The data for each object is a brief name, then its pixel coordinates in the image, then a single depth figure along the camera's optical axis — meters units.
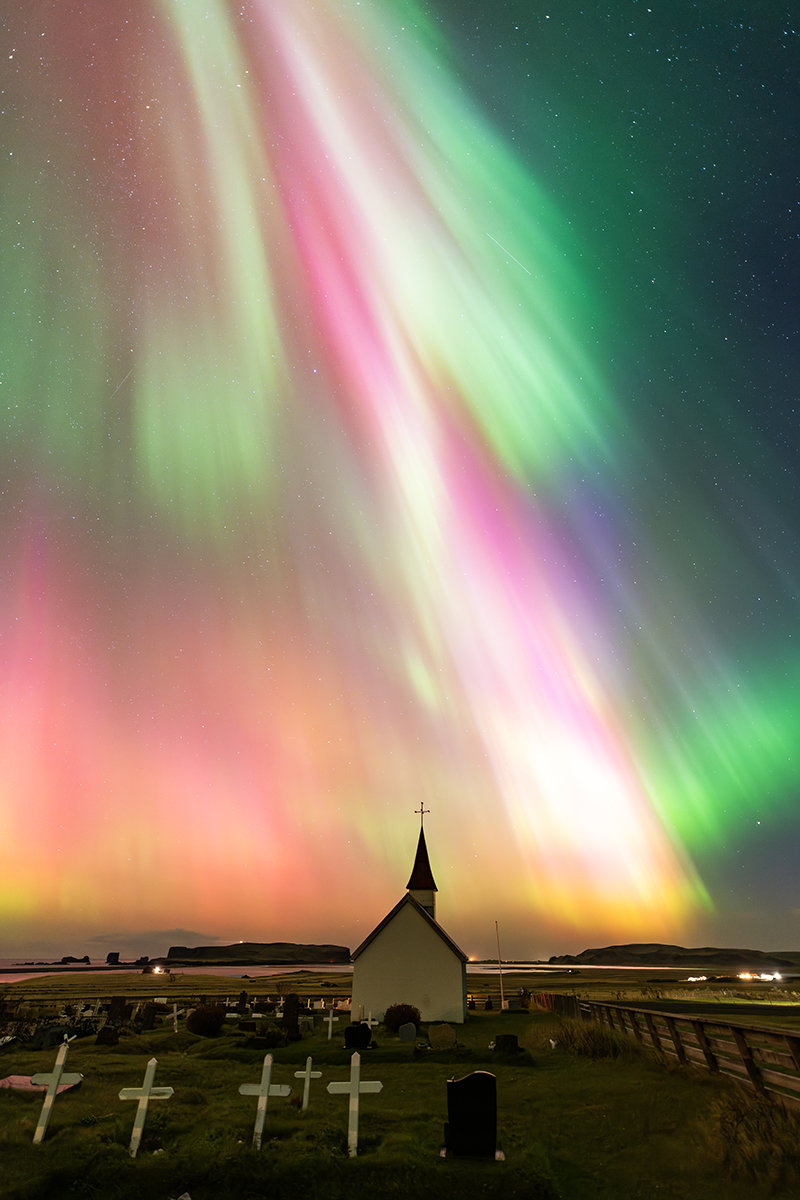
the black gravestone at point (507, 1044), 22.55
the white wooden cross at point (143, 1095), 11.23
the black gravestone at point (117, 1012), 33.00
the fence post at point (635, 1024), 20.69
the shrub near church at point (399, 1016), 33.56
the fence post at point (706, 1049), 14.34
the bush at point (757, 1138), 9.55
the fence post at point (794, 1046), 10.36
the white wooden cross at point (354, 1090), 11.09
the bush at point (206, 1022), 29.50
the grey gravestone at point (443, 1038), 25.28
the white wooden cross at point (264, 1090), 11.80
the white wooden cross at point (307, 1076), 14.36
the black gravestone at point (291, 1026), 27.97
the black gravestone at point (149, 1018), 34.43
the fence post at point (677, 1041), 16.11
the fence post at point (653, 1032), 18.22
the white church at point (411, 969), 37.00
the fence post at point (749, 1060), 11.72
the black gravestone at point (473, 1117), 11.27
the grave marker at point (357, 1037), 25.42
